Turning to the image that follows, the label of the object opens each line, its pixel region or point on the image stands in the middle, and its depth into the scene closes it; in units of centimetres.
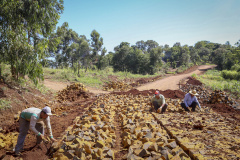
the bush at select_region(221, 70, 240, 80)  2128
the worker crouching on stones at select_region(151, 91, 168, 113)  624
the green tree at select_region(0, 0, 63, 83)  613
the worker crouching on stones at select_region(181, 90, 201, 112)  638
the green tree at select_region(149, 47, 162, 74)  2902
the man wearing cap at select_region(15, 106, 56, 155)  336
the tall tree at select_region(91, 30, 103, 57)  2464
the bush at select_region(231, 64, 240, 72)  2650
